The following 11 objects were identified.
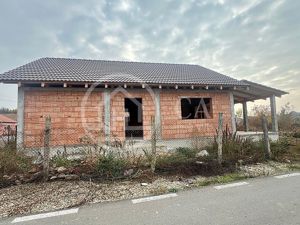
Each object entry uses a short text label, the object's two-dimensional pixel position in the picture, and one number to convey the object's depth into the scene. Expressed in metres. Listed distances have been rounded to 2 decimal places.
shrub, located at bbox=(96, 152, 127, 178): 5.75
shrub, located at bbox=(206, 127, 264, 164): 7.32
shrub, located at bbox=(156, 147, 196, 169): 6.39
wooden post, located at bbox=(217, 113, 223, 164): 6.74
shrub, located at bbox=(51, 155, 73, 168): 6.15
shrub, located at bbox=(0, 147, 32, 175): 5.52
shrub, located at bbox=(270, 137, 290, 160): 7.98
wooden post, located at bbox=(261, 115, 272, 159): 7.77
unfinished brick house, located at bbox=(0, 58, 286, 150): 8.66
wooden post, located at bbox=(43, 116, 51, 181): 5.44
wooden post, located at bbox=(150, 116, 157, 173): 6.00
